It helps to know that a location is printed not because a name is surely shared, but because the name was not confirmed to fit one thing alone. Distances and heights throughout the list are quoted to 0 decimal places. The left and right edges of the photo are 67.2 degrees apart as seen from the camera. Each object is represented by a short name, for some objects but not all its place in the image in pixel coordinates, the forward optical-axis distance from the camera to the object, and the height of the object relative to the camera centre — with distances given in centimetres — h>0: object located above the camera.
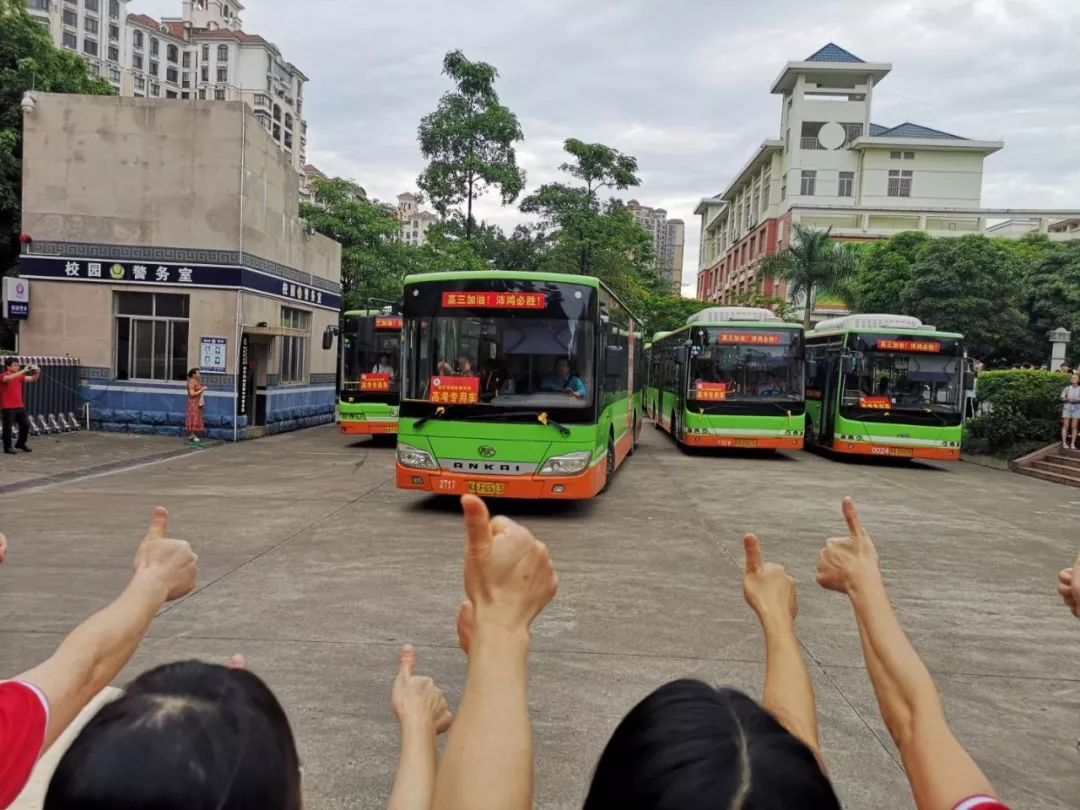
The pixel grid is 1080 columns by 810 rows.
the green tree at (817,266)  3231 +455
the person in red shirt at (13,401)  1315 -91
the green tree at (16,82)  2042 +681
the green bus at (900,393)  1603 -20
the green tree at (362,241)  2938 +440
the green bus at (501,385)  926 -23
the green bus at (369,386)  1720 -55
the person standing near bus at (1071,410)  1714 -42
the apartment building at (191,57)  8412 +3222
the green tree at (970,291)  2947 +347
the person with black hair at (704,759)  107 -53
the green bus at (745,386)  1647 -20
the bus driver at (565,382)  945 -16
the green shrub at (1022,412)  1859 -55
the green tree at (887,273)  3362 +466
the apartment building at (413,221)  13900 +2470
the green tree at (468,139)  2773 +777
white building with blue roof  5044 +1397
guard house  1725 +241
